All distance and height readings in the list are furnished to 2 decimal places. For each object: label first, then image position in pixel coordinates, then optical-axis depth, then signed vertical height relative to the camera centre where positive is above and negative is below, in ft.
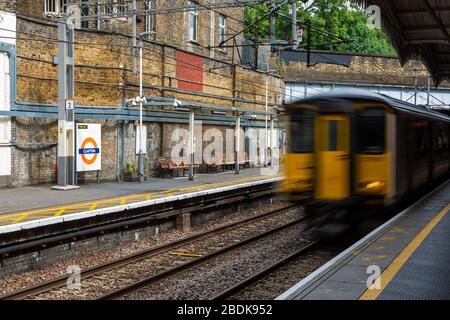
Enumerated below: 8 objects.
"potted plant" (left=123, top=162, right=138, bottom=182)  65.36 -2.98
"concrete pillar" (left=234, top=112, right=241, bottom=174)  77.51 +1.57
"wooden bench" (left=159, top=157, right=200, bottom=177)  71.97 -2.32
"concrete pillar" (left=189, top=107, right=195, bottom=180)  65.92 +0.35
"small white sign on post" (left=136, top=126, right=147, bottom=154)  65.33 +1.32
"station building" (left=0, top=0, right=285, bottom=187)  53.72 +7.79
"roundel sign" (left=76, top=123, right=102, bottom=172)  56.95 +0.11
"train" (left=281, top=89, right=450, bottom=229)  33.76 -0.27
